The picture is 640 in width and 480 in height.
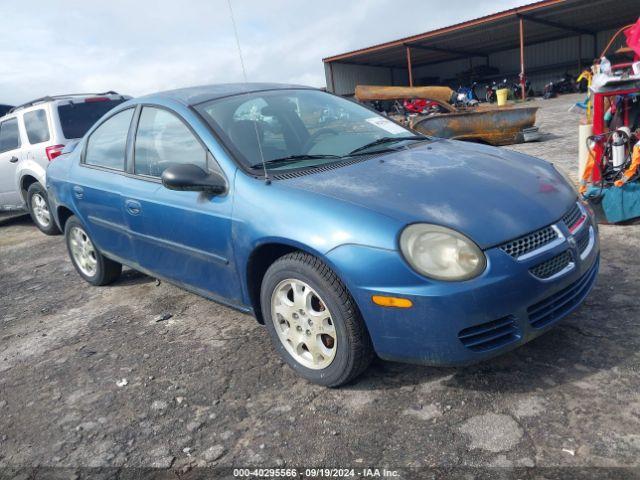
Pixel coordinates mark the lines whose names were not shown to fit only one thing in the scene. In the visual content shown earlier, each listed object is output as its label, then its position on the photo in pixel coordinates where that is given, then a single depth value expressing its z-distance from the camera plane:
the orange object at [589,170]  4.74
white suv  6.73
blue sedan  2.17
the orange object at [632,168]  4.32
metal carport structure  23.31
